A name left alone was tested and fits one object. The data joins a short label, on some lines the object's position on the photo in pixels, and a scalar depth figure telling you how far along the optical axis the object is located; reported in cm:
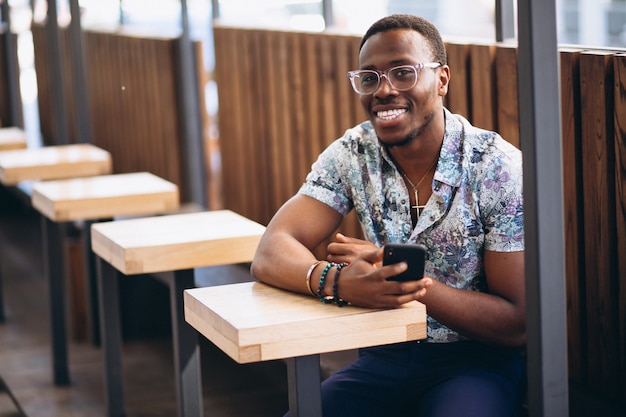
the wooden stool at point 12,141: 622
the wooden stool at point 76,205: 424
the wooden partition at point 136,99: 624
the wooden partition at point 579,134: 277
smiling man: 240
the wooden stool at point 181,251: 318
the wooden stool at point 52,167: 504
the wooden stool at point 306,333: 216
